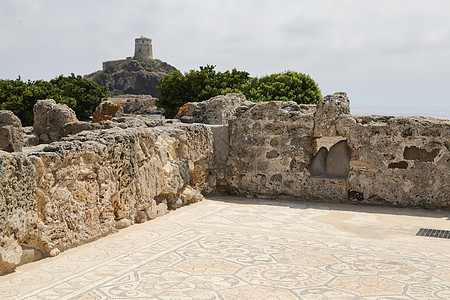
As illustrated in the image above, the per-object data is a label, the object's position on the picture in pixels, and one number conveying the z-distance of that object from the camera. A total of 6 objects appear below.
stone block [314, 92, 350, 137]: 8.19
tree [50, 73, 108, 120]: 32.91
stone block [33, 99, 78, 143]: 10.18
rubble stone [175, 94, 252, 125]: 9.39
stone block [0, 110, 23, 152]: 6.29
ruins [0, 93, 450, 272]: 4.73
